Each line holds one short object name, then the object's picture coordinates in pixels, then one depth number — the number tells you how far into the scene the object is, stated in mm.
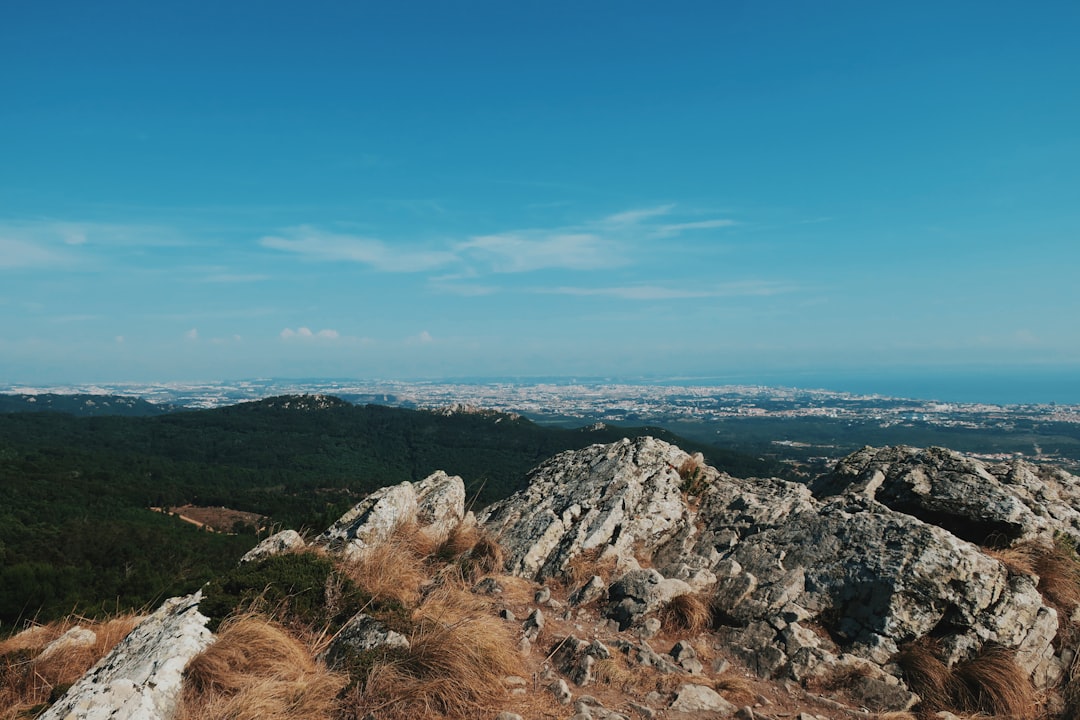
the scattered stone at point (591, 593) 9680
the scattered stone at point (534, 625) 8284
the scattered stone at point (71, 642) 8141
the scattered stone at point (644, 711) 6547
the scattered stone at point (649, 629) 8602
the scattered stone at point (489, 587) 9961
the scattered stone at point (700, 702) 6730
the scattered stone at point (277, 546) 10914
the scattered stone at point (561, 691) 6652
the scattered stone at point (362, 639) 7223
